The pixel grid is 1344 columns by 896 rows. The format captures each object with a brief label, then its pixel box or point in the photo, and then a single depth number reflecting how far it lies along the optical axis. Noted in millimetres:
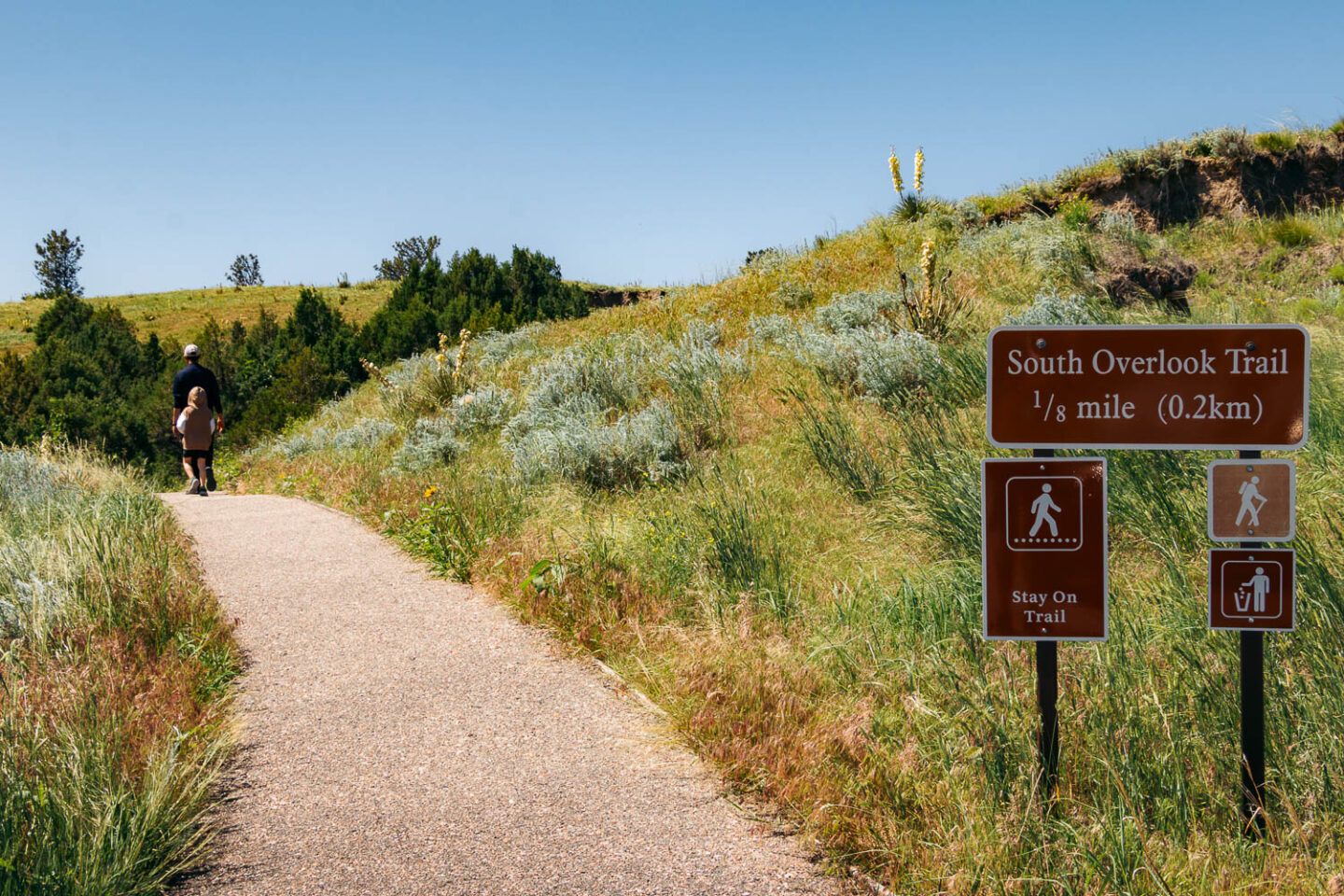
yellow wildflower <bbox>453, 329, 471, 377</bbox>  12438
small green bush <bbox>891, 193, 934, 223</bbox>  17094
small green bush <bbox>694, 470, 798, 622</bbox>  4688
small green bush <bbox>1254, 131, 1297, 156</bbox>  15180
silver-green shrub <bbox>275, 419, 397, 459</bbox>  11859
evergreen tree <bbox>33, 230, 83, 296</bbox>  85188
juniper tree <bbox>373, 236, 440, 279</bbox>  82875
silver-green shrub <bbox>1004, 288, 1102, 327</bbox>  9117
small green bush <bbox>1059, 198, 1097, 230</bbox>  13797
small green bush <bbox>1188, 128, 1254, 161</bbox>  14969
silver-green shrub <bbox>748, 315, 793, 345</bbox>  11219
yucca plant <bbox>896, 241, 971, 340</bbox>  9555
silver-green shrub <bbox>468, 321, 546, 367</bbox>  13895
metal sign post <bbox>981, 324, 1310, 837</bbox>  2705
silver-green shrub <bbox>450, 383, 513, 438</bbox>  10492
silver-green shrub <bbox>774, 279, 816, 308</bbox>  13594
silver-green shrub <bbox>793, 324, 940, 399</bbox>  8125
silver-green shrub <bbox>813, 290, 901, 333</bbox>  10922
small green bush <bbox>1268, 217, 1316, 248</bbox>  13219
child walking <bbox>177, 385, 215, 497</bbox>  11586
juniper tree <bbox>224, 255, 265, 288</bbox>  95600
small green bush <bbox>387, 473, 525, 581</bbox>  6418
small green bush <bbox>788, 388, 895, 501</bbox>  6445
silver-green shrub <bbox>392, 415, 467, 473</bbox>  9398
